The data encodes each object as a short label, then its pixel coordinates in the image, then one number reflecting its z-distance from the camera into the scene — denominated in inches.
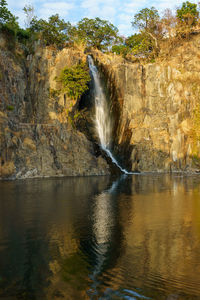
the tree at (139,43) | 2305.6
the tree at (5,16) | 1907.0
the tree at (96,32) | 2349.9
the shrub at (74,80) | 1712.6
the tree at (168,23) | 2253.9
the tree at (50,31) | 2164.1
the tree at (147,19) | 2394.2
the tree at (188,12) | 2282.2
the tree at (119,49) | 2326.5
